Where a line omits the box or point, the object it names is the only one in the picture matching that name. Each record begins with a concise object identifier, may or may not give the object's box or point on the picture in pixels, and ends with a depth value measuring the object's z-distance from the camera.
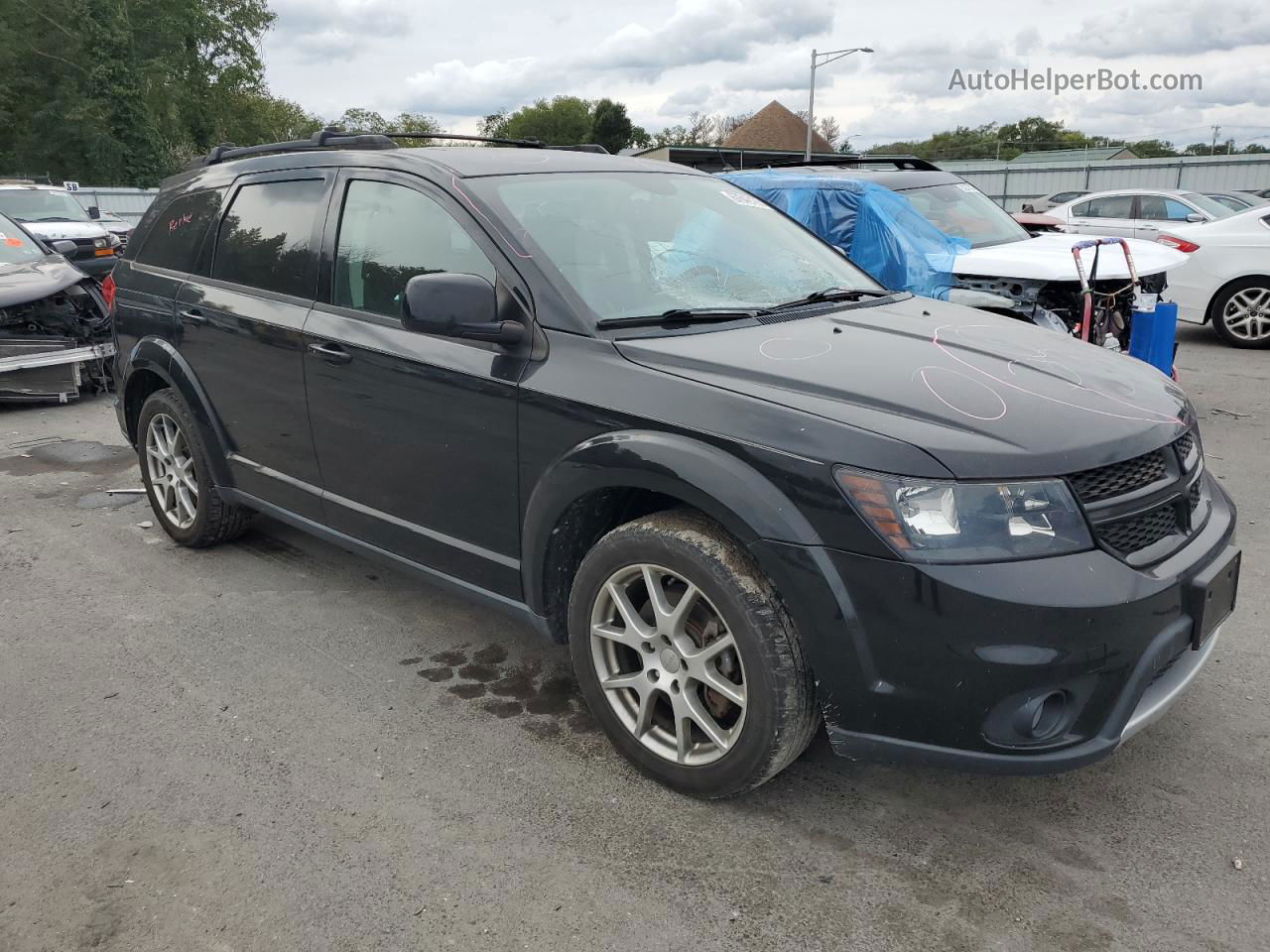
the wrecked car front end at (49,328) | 8.18
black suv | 2.34
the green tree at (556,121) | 96.00
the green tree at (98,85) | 41.75
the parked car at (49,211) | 15.26
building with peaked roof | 76.75
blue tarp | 7.15
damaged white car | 6.73
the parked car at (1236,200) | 16.71
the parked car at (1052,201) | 19.70
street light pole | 38.81
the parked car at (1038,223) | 12.27
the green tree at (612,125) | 84.44
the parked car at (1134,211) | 14.66
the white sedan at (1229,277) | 10.09
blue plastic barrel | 6.54
